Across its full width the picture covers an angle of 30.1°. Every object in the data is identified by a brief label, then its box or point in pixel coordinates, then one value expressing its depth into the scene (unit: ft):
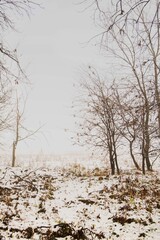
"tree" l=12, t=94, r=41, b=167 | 76.18
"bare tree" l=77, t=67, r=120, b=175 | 56.59
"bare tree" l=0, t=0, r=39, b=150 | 16.45
